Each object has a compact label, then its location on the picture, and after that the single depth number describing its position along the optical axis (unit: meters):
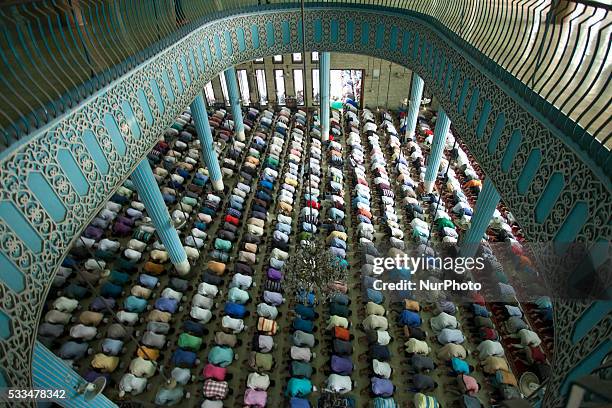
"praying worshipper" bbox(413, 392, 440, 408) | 6.54
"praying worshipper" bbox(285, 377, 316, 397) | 6.75
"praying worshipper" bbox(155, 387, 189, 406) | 6.70
